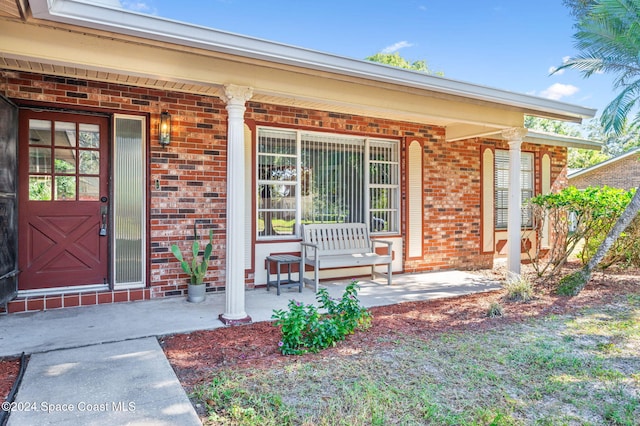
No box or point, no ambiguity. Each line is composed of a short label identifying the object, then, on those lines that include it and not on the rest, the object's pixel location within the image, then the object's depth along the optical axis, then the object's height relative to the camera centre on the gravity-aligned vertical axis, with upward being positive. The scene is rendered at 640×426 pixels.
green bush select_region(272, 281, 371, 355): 3.56 -0.97
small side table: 5.70 -0.74
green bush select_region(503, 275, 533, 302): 5.49 -0.99
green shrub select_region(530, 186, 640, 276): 6.44 -0.02
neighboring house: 19.33 +1.98
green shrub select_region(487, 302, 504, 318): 4.77 -1.08
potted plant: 5.18 -0.69
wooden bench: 6.04 -0.50
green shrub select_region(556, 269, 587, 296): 5.77 -0.96
